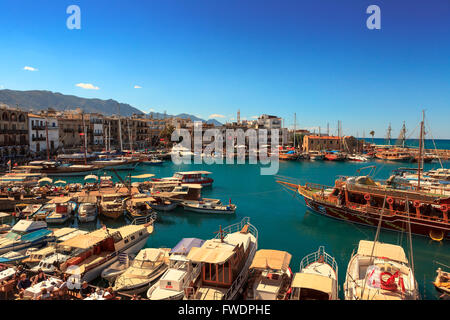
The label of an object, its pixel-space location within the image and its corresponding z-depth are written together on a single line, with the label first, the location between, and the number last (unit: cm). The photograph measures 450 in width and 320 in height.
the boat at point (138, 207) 2740
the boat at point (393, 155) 9006
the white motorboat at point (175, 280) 1311
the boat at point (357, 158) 8894
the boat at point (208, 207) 3048
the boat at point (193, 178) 4466
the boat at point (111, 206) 2752
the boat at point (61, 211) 2598
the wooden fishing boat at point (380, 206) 2398
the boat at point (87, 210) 2681
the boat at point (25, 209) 2722
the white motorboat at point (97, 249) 1547
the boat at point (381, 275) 1168
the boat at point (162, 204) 3127
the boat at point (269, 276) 1234
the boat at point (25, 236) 1878
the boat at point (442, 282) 1469
